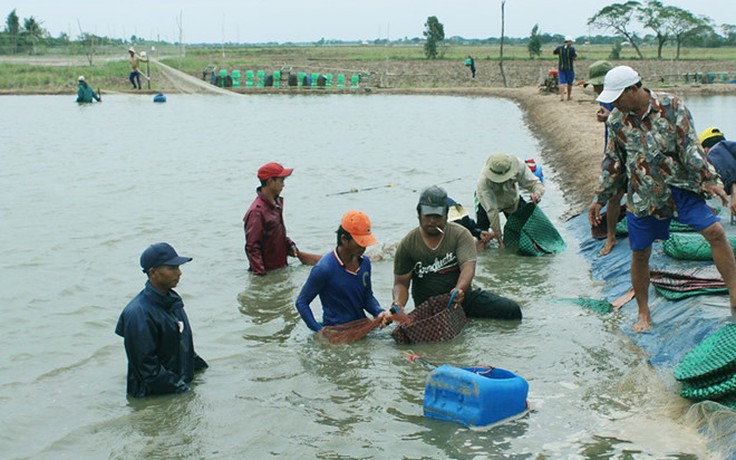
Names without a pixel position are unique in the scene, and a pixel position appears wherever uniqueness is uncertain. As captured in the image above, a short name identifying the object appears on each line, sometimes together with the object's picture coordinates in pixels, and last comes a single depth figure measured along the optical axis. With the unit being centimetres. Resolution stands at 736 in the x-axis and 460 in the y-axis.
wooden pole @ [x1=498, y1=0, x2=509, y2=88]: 4762
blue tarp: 568
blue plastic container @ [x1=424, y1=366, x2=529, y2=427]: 498
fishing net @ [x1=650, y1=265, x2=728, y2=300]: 629
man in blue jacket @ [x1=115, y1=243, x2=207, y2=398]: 531
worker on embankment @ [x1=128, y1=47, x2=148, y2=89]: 3644
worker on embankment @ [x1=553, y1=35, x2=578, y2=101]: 2334
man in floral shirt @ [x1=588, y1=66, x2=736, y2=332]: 560
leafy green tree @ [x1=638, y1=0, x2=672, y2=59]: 7062
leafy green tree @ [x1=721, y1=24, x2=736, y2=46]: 8838
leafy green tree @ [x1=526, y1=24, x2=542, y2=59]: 6378
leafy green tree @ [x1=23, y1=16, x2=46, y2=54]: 8123
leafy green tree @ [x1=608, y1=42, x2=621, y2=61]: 6114
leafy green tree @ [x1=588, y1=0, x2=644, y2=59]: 7650
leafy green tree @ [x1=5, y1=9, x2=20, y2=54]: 8356
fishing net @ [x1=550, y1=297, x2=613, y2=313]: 730
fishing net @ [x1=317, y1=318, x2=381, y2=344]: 667
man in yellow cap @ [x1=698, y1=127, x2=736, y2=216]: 742
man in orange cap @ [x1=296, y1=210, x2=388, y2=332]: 624
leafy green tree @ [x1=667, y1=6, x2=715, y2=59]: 6906
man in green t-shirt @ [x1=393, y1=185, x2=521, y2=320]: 657
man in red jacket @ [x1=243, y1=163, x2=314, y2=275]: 834
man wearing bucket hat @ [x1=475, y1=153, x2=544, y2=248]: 916
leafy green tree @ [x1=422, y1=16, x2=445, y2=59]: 6334
